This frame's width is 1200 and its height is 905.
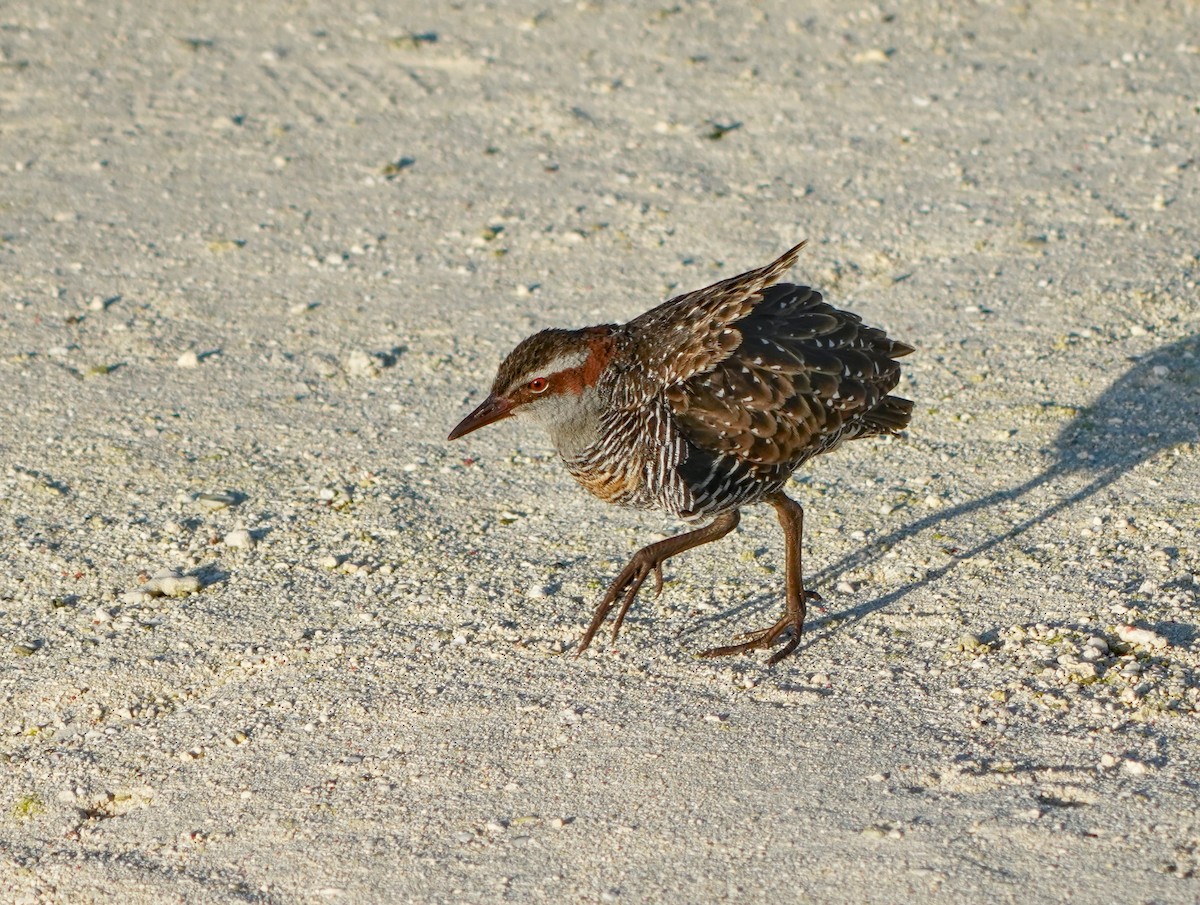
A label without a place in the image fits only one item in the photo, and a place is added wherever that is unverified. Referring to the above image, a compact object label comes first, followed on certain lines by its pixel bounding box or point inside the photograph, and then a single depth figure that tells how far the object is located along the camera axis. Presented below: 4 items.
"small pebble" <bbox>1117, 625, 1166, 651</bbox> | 11.87
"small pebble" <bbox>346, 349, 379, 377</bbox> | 17.28
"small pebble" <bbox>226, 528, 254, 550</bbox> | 14.03
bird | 12.15
